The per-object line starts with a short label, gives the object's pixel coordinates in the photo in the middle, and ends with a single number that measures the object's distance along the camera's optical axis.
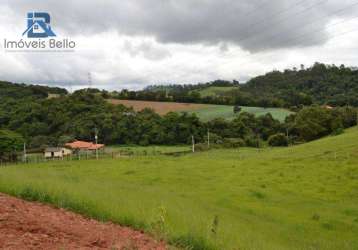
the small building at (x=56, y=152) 71.38
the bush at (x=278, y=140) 82.94
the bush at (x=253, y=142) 83.56
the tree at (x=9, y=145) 65.93
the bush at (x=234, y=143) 82.06
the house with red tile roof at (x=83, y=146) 78.38
